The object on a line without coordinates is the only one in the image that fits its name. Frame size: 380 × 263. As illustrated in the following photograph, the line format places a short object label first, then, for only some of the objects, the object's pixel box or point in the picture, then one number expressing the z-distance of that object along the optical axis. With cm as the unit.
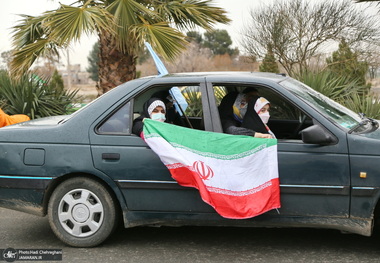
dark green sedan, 461
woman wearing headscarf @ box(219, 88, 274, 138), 507
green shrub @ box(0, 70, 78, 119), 1167
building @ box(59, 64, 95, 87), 9676
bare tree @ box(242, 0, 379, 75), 2016
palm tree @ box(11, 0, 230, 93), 1008
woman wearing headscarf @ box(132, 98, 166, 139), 517
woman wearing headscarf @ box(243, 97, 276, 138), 512
